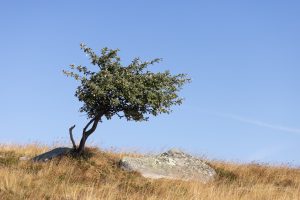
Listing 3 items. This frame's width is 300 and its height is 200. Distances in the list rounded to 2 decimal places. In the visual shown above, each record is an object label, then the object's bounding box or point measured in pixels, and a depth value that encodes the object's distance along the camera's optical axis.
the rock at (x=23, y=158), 30.23
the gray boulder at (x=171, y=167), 27.58
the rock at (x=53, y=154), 28.83
